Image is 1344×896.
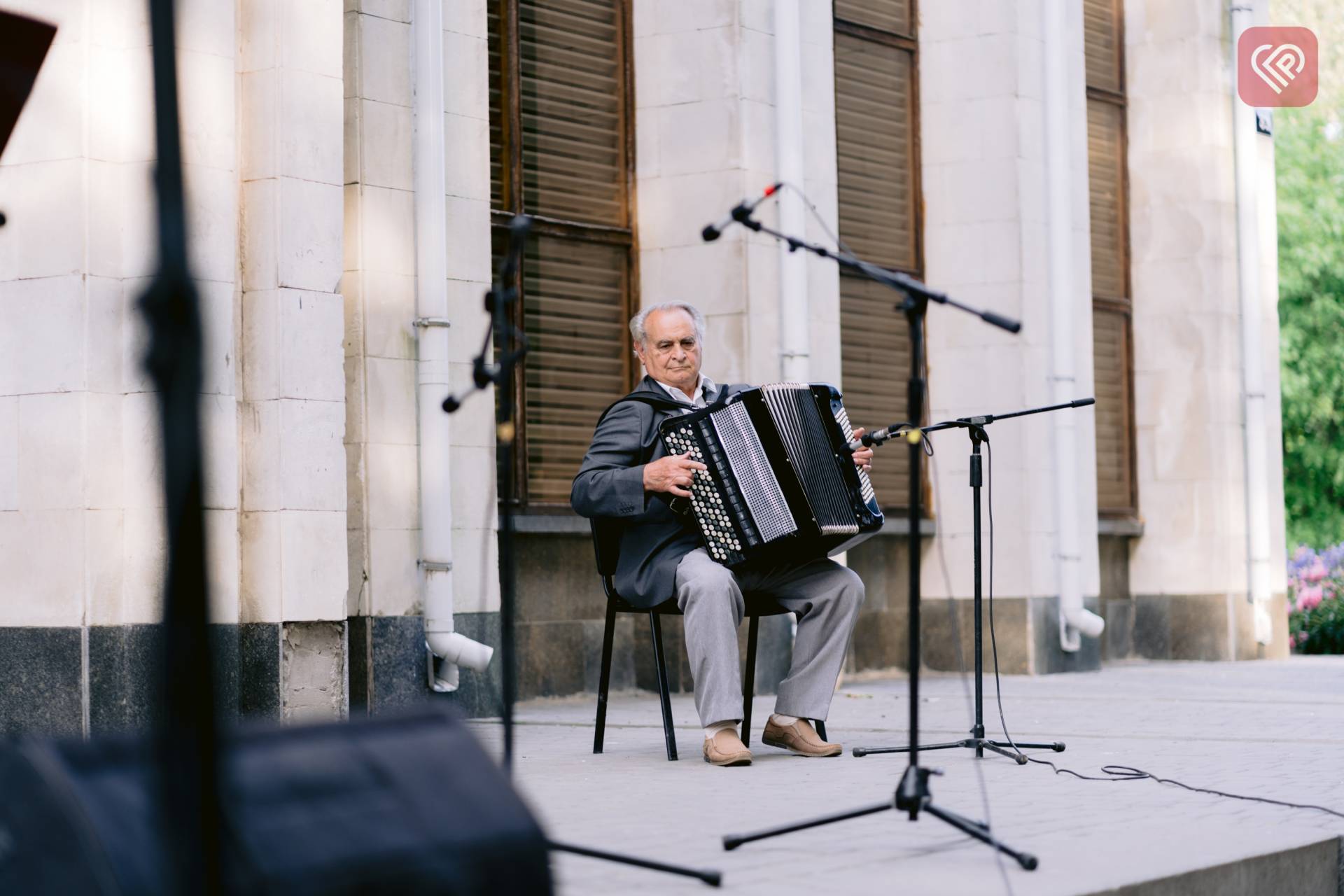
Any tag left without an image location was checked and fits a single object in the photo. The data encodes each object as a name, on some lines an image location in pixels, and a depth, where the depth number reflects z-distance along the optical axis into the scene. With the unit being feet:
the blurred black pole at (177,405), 5.96
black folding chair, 22.63
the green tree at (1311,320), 83.41
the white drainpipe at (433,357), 27.99
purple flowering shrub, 55.72
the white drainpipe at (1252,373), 46.52
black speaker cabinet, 7.67
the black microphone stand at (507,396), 12.97
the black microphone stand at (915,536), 13.79
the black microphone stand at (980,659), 20.89
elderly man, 21.47
